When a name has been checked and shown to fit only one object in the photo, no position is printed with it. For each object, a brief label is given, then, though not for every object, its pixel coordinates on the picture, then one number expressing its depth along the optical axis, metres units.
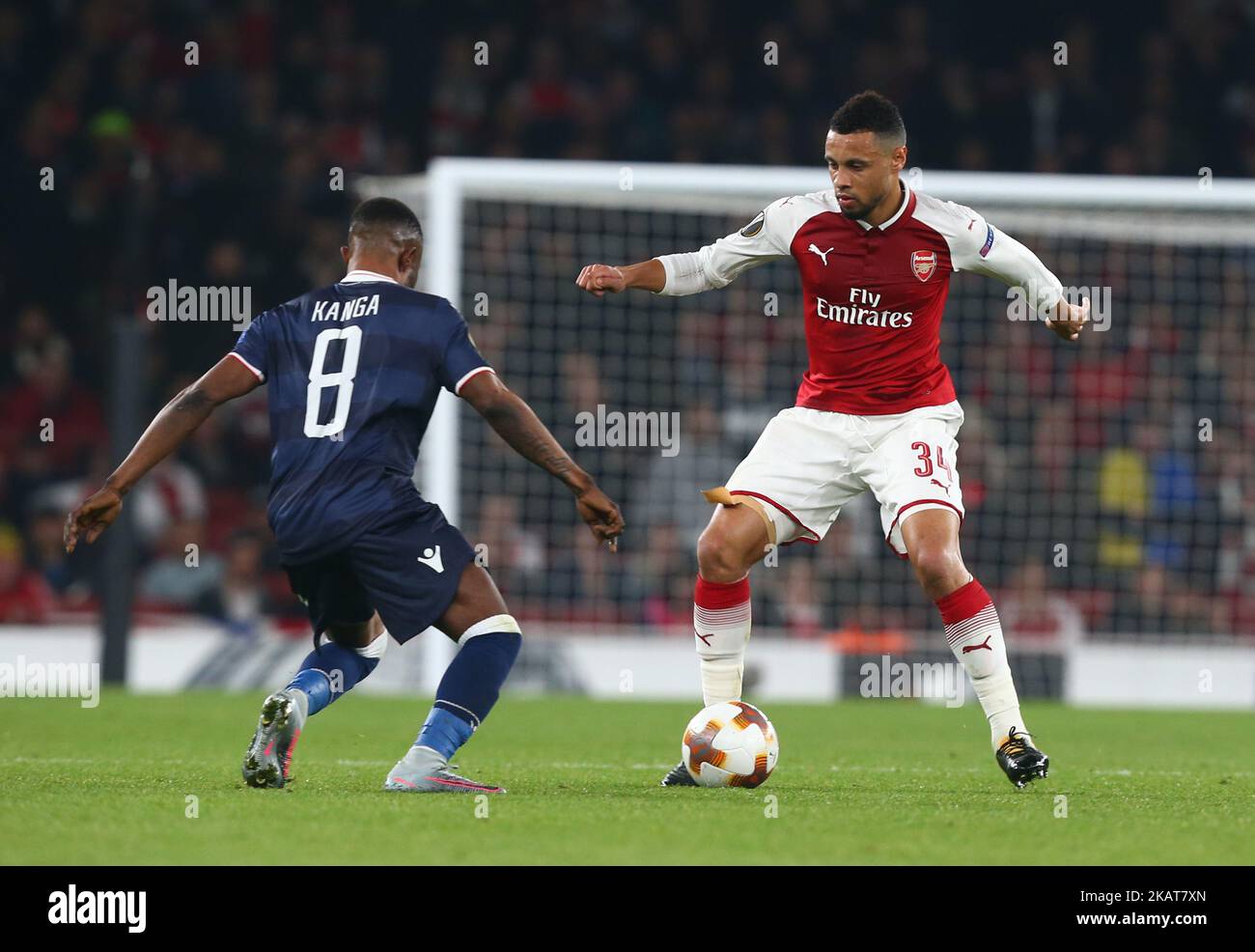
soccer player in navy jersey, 5.42
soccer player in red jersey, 6.08
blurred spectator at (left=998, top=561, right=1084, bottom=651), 13.02
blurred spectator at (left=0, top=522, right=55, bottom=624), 12.45
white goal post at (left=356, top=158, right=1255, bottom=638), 13.29
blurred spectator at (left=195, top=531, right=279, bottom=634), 12.63
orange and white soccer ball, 5.74
